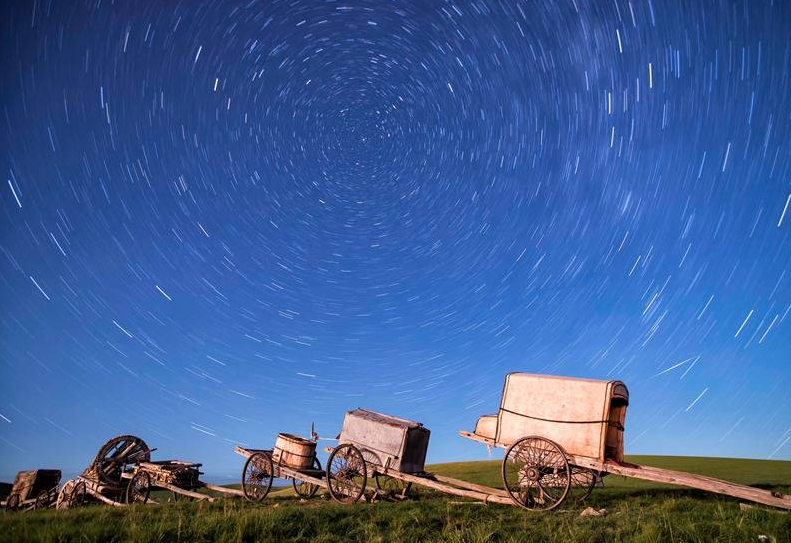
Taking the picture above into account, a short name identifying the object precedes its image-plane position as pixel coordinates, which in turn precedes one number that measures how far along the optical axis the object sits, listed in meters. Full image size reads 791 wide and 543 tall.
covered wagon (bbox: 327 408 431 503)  15.55
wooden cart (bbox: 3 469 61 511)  23.25
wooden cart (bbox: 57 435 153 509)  20.19
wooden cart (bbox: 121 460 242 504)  19.48
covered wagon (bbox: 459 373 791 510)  12.58
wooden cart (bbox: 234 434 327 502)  17.62
